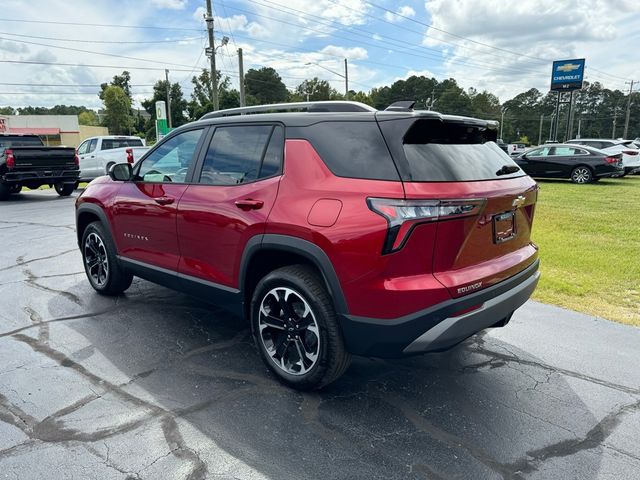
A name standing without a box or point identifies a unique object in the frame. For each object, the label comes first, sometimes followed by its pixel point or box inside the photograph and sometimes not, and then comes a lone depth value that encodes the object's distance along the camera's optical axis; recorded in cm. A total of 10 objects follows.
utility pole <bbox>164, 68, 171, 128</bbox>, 6042
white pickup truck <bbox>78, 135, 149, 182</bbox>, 1686
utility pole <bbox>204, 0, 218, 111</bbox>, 2356
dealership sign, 4156
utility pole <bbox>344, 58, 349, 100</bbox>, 5020
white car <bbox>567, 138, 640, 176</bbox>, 1846
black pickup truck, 1316
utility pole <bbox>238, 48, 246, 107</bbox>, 2961
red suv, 258
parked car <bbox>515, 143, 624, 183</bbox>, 1627
